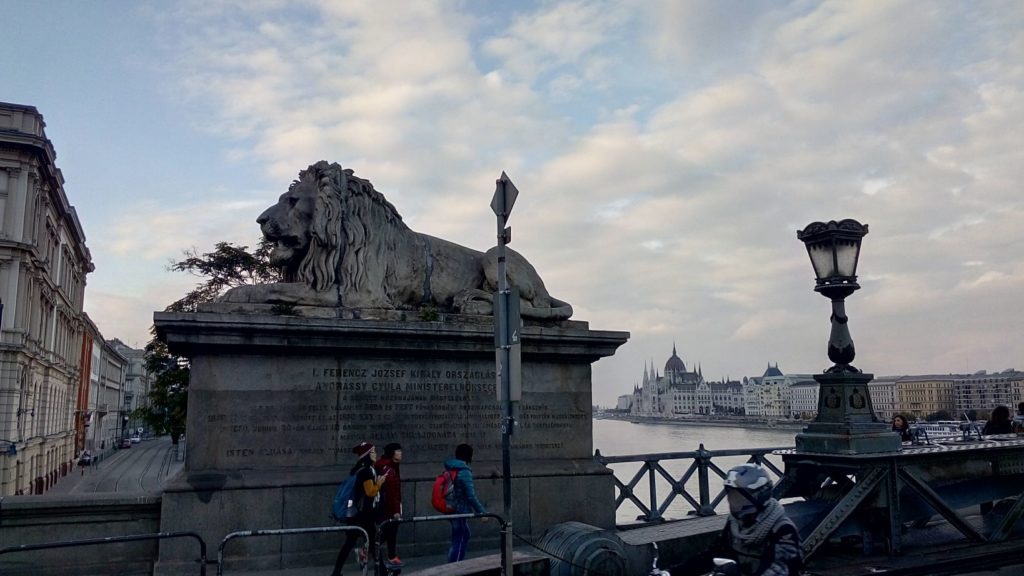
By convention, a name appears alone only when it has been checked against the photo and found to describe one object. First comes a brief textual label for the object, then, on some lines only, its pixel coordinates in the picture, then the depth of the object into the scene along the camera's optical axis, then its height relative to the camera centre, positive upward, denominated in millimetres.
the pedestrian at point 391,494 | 7805 -981
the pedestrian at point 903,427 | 14672 -524
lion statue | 9648 +1905
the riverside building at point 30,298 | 41281 +6426
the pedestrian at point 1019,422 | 14730 -438
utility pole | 6691 +325
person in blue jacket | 8117 -1100
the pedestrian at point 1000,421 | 13727 -385
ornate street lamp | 9797 +1678
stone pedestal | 8391 -234
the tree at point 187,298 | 28484 +3921
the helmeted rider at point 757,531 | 4559 -816
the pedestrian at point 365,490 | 7762 -914
